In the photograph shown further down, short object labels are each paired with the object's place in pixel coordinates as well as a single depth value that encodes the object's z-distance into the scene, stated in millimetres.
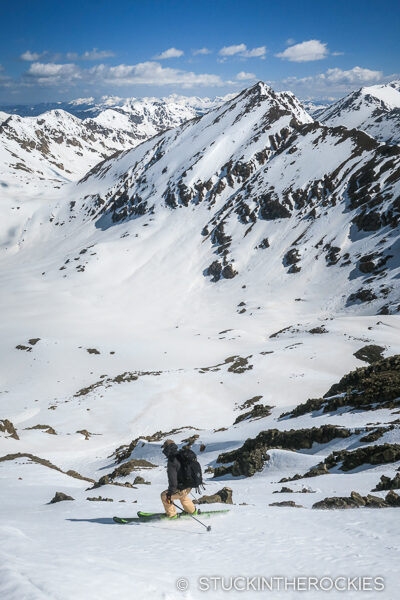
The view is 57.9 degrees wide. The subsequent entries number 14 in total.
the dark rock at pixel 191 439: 28469
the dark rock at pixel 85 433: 39638
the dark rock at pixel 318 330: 63362
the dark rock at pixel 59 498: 14436
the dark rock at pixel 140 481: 20681
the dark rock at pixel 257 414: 34094
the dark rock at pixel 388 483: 11734
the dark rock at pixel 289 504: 11622
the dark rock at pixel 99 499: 14523
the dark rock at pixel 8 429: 36941
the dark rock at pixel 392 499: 10162
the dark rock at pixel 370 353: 48594
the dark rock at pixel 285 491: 14109
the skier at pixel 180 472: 9586
